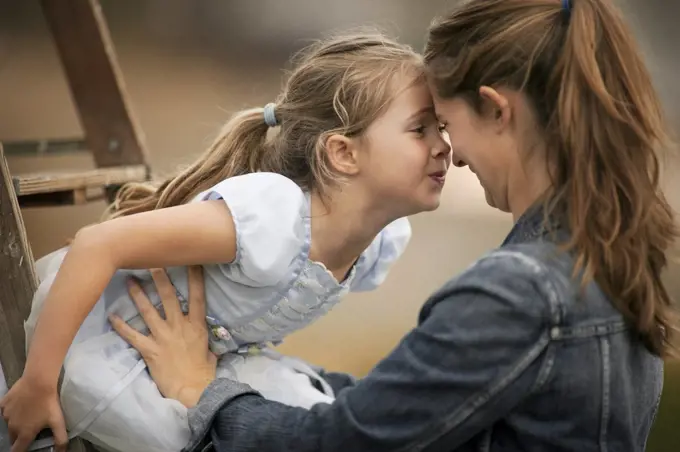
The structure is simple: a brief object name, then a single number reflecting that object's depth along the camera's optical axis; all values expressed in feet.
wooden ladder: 11.38
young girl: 10.09
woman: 9.59
